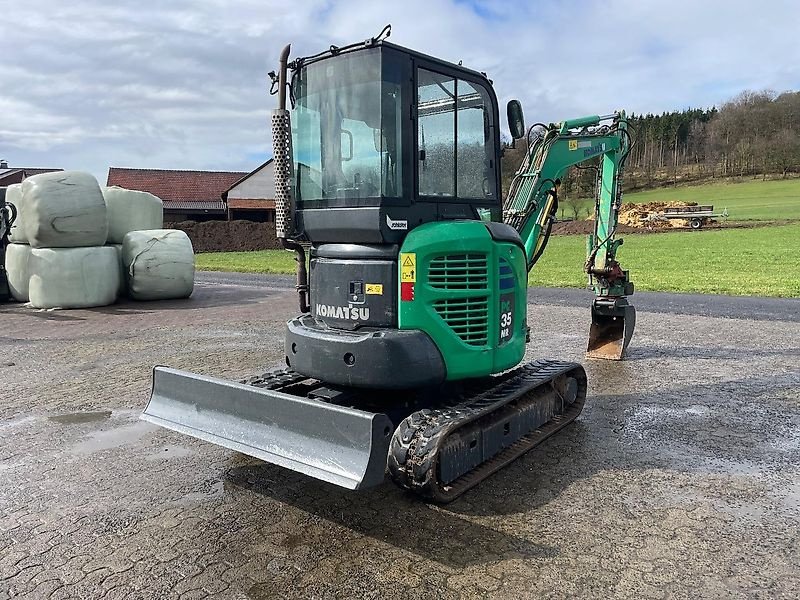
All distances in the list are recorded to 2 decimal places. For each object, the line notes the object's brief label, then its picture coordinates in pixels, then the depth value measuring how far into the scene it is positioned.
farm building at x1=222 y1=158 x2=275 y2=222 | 57.09
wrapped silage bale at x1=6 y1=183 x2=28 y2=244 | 15.41
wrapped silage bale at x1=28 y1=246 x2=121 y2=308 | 14.88
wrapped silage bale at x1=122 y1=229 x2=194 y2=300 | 16.08
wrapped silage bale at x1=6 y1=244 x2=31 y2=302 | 15.73
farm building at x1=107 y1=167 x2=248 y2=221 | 57.38
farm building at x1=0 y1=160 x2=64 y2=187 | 58.31
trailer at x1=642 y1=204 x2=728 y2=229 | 45.16
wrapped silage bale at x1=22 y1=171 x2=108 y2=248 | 14.41
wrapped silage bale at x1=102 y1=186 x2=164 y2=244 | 16.98
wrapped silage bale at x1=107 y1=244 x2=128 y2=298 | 16.59
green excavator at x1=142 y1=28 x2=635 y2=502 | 4.65
